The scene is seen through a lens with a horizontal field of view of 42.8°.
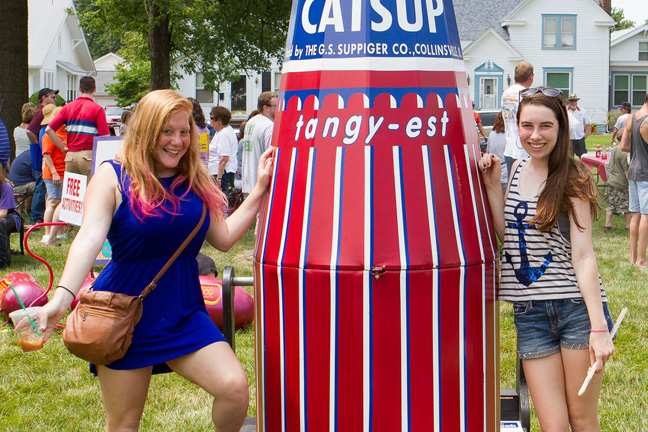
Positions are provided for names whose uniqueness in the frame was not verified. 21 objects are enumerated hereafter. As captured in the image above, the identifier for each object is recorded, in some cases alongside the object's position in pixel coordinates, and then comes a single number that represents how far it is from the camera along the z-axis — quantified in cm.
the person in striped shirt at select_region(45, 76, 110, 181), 1012
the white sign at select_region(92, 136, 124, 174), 801
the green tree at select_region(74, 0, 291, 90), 1662
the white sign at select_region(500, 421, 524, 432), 388
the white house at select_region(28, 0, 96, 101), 3925
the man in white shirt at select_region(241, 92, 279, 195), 921
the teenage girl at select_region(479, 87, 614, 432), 318
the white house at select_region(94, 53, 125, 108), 6141
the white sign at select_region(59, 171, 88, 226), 825
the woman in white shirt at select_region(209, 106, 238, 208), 1126
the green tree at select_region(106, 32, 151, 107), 4288
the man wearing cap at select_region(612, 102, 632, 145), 1512
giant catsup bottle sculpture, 303
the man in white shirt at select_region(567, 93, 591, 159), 1312
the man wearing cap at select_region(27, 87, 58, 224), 1221
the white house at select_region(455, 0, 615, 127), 3825
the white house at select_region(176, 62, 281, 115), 3750
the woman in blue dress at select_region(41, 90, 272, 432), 322
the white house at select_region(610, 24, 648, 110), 4388
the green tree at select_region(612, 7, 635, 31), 7231
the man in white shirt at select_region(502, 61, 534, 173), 873
